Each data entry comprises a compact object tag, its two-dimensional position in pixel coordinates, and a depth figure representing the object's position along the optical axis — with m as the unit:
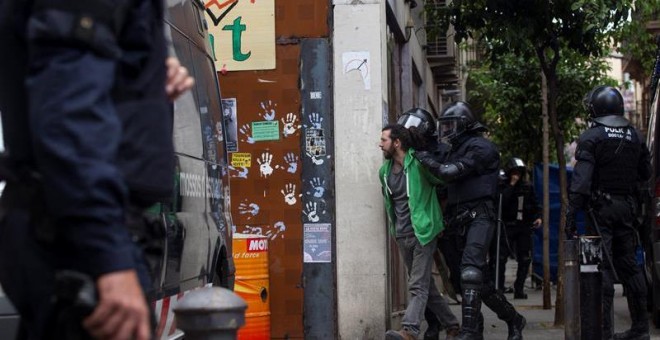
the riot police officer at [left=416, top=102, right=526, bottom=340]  9.33
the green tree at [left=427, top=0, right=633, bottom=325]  11.20
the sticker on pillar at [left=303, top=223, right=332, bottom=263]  10.17
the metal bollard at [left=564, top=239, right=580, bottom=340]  7.89
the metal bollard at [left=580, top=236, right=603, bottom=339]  8.10
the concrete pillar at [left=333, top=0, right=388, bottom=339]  10.06
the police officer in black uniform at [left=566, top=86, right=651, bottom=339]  9.12
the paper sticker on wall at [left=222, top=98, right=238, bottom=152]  9.94
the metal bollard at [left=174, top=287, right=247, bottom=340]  3.42
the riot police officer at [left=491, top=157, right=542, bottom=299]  17.11
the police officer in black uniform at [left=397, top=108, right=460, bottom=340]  9.78
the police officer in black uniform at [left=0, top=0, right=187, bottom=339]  2.26
